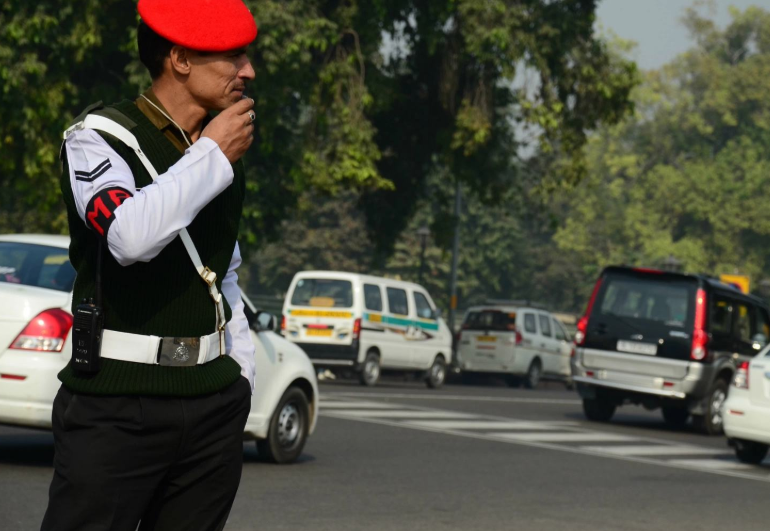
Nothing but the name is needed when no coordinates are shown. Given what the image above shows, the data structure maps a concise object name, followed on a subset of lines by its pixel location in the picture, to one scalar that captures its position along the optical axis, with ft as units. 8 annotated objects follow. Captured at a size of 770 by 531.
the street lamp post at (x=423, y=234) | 130.86
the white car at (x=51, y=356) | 27.96
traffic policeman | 8.97
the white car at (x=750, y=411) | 42.83
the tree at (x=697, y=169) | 254.47
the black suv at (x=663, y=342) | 57.88
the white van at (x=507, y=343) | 103.55
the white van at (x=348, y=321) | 82.23
